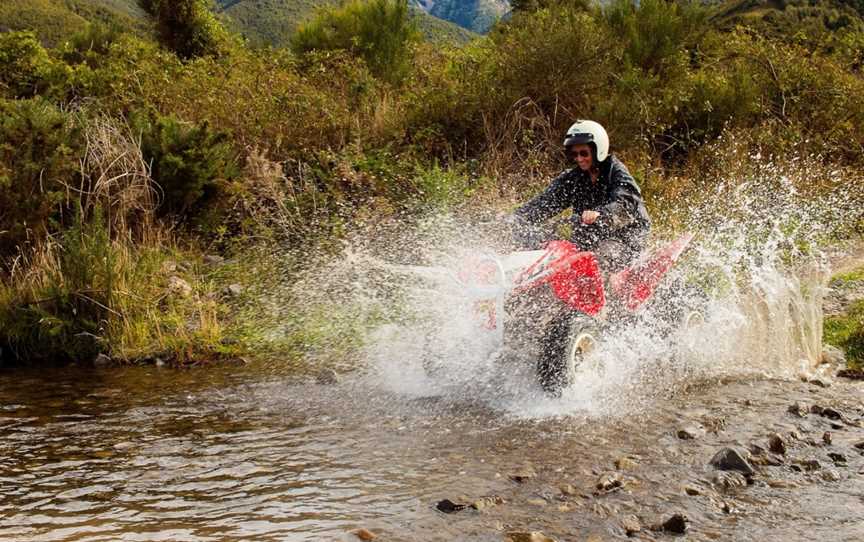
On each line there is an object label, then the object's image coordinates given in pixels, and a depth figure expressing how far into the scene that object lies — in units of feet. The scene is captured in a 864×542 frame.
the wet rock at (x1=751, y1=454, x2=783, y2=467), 15.75
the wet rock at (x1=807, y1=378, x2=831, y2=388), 21.49
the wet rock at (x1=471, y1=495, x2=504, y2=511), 14.08
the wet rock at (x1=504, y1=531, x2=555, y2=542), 12.73
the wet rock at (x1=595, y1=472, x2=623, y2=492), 14.69
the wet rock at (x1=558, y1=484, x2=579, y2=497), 14.61
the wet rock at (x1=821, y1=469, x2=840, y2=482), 14.99
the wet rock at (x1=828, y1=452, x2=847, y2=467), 15.76
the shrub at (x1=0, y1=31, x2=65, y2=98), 44.34
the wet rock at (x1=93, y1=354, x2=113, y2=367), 25.55
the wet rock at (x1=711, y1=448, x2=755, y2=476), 15.20
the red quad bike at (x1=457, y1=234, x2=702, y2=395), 19.19
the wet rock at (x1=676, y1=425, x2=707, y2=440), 17.52
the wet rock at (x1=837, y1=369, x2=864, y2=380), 22.14
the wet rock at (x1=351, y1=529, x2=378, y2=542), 13.04
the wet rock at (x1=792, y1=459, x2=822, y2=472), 15.46
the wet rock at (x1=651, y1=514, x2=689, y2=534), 12.93
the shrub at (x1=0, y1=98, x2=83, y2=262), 28.84
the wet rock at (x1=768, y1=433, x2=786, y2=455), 16.33
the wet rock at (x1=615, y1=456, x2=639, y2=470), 15.83
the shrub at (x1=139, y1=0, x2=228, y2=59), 68.39
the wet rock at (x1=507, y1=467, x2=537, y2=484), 15.37
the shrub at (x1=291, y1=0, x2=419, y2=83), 56.95
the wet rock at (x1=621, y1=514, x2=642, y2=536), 13.02
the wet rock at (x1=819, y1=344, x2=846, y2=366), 23.82
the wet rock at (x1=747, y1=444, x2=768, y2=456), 16.26
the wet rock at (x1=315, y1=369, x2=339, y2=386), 23.13
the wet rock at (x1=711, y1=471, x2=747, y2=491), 14.75
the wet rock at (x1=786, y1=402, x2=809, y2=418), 18.86
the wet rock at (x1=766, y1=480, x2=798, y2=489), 14.69
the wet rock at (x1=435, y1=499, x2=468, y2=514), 14.03
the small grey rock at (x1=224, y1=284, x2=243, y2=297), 31.42
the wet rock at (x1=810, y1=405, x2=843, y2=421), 18.52
